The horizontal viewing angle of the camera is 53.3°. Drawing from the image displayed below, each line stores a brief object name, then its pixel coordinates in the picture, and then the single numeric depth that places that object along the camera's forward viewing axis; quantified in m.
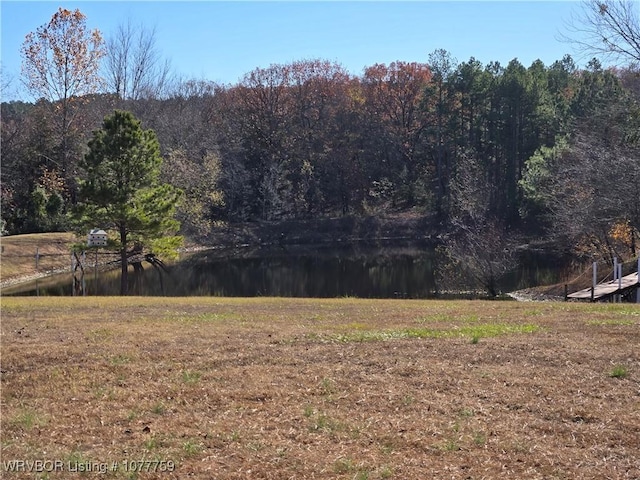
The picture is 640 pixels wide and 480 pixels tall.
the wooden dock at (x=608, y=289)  22.72
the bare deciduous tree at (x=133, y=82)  54.19
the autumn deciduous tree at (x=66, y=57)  44.06
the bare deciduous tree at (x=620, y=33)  21.19
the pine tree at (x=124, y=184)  27.19
